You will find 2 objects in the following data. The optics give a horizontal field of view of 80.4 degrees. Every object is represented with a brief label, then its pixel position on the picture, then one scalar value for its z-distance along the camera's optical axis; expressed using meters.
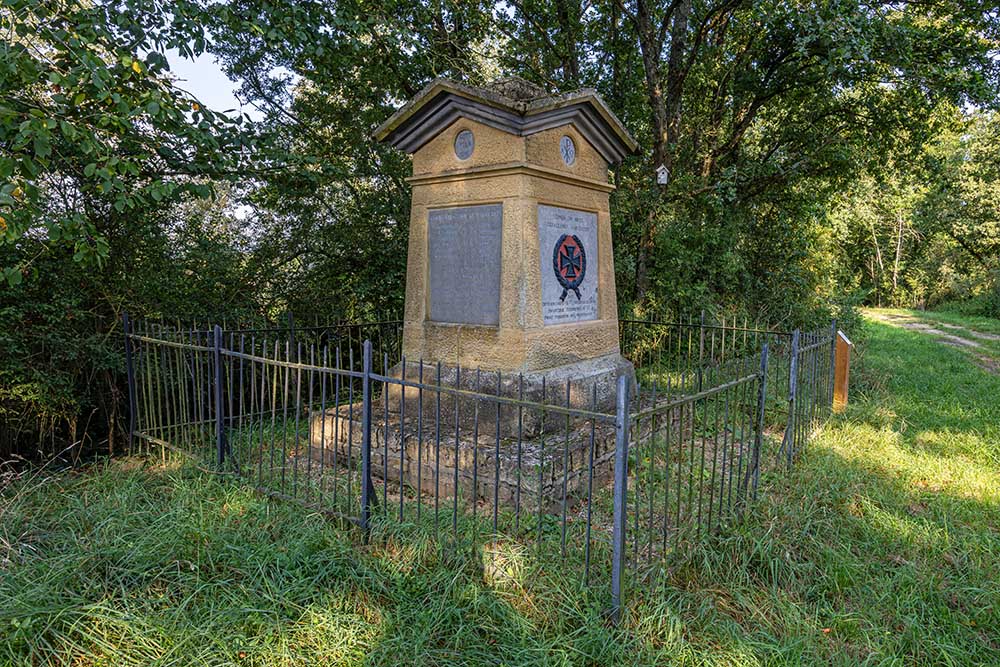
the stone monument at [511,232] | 4.45
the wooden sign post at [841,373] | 6.30
